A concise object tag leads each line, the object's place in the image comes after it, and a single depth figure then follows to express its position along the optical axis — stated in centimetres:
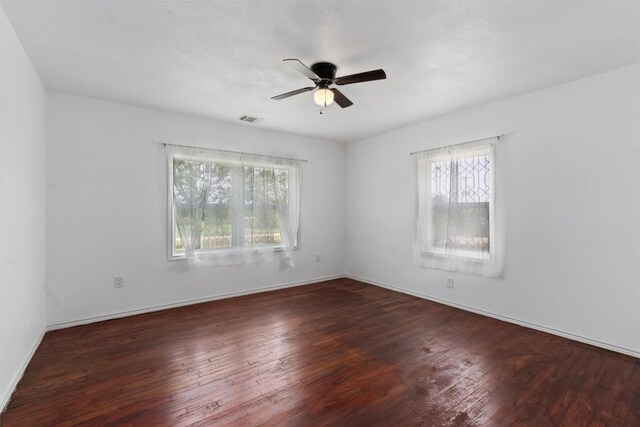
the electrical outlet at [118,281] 364
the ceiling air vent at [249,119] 421
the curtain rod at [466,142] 360
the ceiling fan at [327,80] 241
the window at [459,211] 368
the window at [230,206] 408
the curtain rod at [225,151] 398
